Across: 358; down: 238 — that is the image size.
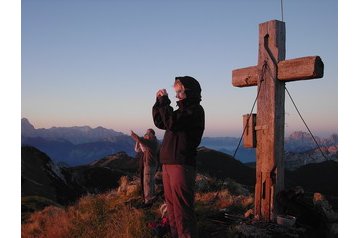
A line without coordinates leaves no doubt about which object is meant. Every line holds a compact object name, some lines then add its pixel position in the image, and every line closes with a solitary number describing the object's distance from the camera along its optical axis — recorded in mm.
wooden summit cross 6312
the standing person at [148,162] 10281
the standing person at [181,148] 4820
